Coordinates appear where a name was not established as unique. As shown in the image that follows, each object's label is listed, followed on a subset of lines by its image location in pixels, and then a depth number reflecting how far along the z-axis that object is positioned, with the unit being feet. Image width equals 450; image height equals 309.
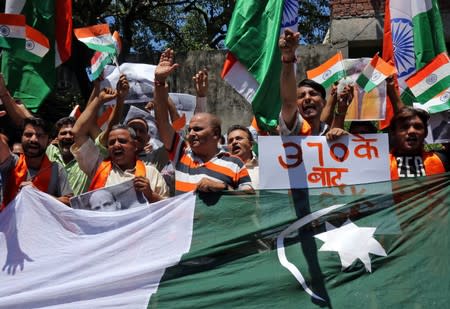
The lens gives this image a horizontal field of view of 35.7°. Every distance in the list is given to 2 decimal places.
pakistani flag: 11.87
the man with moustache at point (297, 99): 12.47
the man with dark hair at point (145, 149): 15.99
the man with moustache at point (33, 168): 13.98
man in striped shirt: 13.25
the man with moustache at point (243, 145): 15.75
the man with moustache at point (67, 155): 15.70
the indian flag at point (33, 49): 18.12
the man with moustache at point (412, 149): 13.57
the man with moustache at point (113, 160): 13.92
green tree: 61.82
